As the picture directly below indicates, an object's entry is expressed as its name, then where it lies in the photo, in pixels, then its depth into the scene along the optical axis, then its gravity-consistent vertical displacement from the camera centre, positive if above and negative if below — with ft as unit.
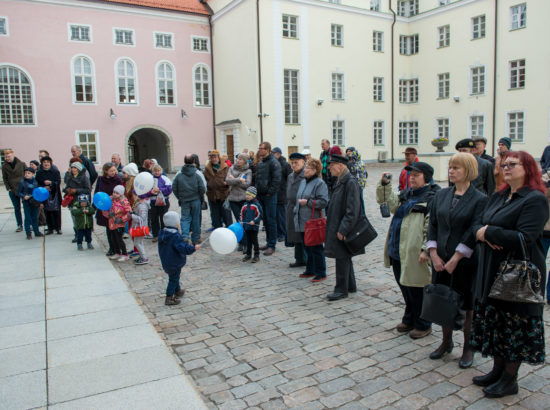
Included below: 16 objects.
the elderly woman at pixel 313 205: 21.74 -2.40
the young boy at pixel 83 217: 29.40 -3.74
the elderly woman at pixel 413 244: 14.49 -3.02
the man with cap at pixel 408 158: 24.58 -0.31
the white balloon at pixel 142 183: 26.89 -1.44
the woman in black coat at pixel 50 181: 33.88 -1.52
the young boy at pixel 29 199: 33.73 -2.78
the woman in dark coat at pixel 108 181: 28.43 -1.40
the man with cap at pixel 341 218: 18.37 -2.61
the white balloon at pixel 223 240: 19.47 -3.59
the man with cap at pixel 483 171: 20.84 -0.97
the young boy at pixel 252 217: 25.57 -3.43
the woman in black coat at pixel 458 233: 12.37 -2.30
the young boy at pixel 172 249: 18.71 -3.77
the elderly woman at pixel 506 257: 10.62 -2.67
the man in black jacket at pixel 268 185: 27.66 -1.79
